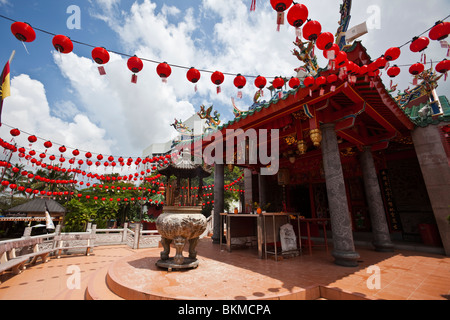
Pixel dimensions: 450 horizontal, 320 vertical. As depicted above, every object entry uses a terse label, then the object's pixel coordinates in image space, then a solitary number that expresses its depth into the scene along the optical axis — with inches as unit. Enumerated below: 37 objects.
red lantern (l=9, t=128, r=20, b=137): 330.0
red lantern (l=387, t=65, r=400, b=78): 192.7
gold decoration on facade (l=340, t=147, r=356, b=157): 327.0
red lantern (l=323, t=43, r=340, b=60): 155.6
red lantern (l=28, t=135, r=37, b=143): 353.1
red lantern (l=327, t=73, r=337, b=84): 173.2
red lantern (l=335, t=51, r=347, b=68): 158.0
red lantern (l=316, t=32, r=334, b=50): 149.2
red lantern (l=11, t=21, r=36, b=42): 142.6
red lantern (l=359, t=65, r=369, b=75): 173.9
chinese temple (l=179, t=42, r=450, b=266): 198.5
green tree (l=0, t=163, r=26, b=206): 1117.7
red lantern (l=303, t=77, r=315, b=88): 184.7
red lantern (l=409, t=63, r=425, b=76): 189.8
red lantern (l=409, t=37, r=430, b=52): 160.7
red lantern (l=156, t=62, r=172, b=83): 192.5
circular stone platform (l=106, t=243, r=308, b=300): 122.1
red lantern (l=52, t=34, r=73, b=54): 154.8
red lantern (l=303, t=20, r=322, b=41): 144.2
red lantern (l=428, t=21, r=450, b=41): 147.3
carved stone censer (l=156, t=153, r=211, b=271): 184.7
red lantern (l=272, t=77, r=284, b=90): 207.9
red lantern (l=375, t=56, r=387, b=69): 174.9
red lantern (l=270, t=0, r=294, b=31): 129.3
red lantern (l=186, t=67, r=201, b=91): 205.3
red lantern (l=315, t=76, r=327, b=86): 177.3
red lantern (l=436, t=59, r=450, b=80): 176.6
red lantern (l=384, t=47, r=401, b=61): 169.5
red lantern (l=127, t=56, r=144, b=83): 184.5
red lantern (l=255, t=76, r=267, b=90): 214.9
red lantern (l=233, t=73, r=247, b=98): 211.3
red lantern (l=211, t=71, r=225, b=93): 207.6
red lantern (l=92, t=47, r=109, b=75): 169.5
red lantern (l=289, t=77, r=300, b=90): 204.7
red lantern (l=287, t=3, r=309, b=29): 134.9
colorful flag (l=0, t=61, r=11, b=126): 227.0
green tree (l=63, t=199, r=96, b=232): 466.6
